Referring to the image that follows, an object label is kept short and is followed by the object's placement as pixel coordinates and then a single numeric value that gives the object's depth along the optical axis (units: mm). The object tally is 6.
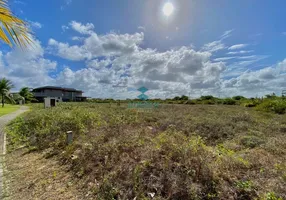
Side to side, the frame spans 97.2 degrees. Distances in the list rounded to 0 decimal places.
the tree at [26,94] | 32559
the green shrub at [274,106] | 9772
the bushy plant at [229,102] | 20851
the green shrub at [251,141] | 3363
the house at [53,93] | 39154
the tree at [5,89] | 21755
